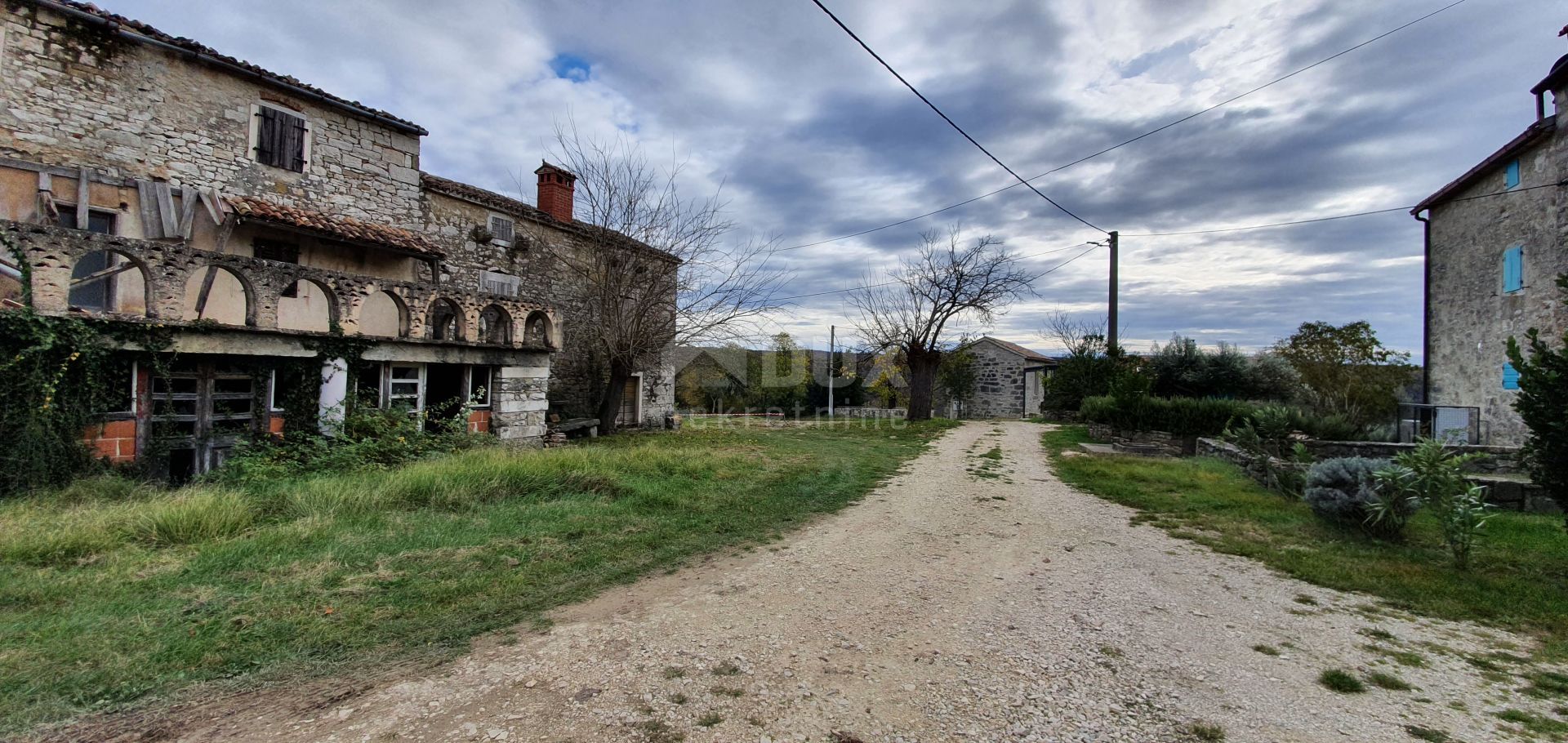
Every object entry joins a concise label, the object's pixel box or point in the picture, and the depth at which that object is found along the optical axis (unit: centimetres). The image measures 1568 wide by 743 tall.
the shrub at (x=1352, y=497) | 587
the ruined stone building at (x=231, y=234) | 801
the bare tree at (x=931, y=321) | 2116
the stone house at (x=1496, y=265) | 1153
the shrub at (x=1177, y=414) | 1279
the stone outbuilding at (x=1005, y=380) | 3002
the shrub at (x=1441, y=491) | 504
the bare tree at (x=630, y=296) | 1494
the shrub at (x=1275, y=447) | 815
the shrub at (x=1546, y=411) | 500
